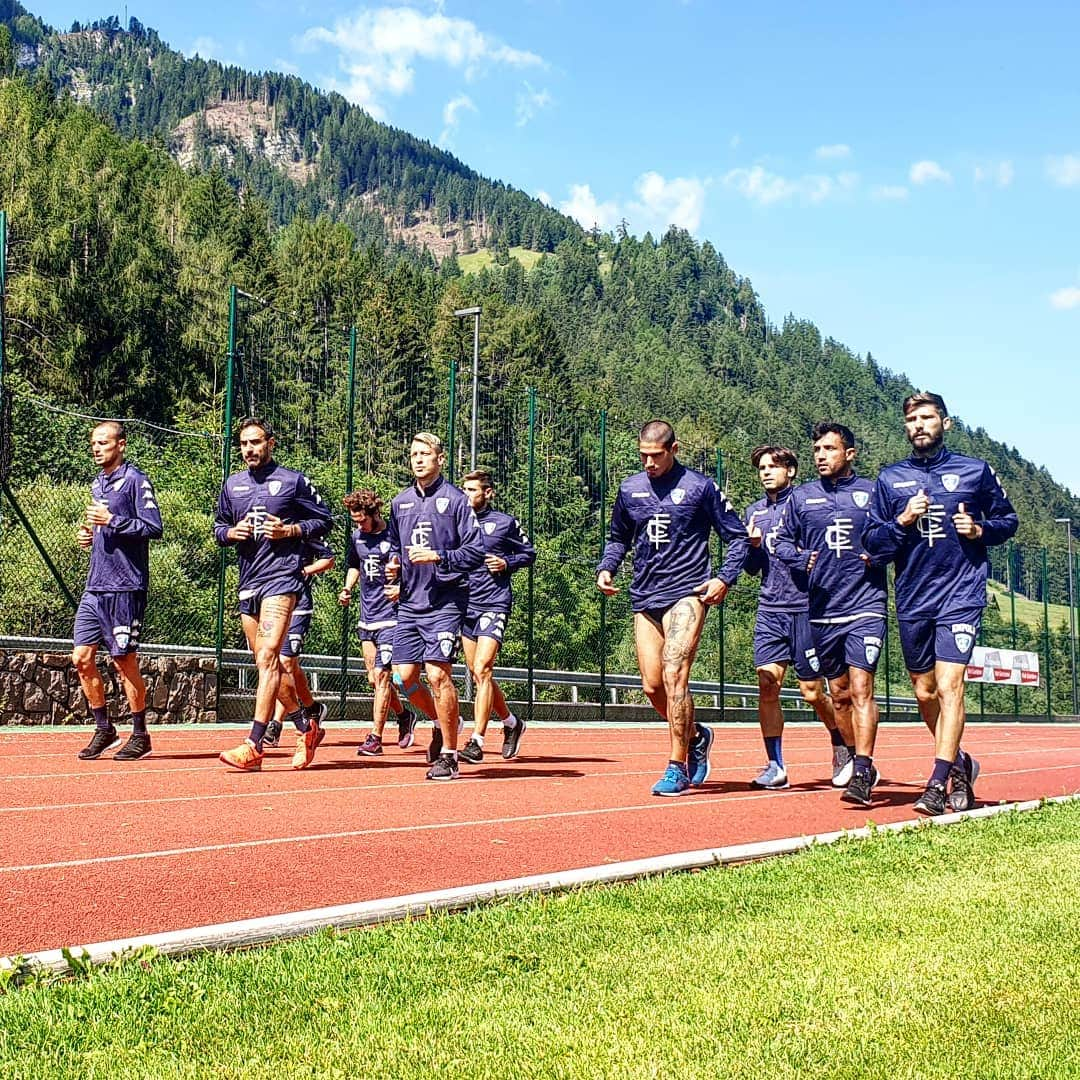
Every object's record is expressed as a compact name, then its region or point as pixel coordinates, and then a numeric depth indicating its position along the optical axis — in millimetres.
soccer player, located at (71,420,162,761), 9852
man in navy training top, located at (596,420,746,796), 8773
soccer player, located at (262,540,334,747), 9867
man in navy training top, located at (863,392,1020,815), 7930
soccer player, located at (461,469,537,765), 10594
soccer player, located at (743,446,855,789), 9938
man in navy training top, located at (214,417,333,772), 9422
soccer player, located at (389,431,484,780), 9383
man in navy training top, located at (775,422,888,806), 8906
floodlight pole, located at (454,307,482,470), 20797
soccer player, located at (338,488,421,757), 12297
